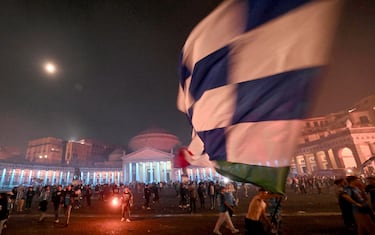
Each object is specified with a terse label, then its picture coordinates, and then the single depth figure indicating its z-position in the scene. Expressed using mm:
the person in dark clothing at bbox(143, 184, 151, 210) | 17752
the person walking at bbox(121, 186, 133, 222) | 12258
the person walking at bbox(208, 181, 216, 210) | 17102
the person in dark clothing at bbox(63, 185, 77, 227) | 11467
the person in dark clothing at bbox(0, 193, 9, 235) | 8109
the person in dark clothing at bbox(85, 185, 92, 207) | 20500
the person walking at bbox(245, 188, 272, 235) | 4668
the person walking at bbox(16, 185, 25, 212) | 18297
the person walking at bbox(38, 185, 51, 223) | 12367
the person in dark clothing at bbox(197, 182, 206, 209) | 16234
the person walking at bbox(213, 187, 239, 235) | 7824
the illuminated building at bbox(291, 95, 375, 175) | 45469
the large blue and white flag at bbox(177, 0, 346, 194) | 3014
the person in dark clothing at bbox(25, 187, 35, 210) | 19297
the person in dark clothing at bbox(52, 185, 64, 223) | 12262
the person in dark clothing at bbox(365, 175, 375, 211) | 7242
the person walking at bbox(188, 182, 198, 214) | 14750
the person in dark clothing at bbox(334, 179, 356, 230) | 8274
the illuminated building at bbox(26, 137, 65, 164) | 81438
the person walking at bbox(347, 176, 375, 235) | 5508
